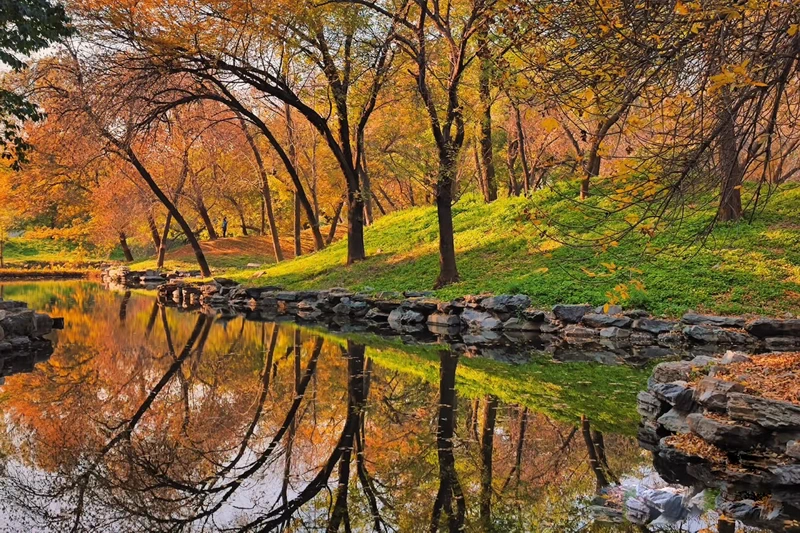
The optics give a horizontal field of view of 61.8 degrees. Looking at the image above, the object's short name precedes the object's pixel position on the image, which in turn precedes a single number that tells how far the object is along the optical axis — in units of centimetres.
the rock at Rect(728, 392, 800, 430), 539
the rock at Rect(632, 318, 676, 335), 1256
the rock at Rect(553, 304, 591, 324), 1371
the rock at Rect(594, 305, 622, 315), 1319
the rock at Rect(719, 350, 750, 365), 748
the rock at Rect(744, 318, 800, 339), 1095
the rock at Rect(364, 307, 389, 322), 1698
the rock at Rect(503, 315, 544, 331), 1419
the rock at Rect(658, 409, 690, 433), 630
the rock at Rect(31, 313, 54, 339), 1464
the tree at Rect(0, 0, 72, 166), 1147
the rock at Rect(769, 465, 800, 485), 502
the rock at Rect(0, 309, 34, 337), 1288
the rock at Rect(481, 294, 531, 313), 1450
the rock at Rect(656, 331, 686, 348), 1217
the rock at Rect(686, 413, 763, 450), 563
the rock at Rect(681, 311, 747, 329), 1181
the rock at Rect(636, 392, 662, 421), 692
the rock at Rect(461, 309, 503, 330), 1445
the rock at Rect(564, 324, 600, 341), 1327
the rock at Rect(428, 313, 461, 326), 1536
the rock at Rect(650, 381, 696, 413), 647
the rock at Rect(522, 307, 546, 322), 1416
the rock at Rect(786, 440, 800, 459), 518
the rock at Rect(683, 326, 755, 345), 1152
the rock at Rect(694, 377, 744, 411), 601
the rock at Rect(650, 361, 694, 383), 719
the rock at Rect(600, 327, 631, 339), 1295
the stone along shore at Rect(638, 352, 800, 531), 494
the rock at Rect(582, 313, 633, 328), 1309
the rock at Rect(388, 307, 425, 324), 1590
